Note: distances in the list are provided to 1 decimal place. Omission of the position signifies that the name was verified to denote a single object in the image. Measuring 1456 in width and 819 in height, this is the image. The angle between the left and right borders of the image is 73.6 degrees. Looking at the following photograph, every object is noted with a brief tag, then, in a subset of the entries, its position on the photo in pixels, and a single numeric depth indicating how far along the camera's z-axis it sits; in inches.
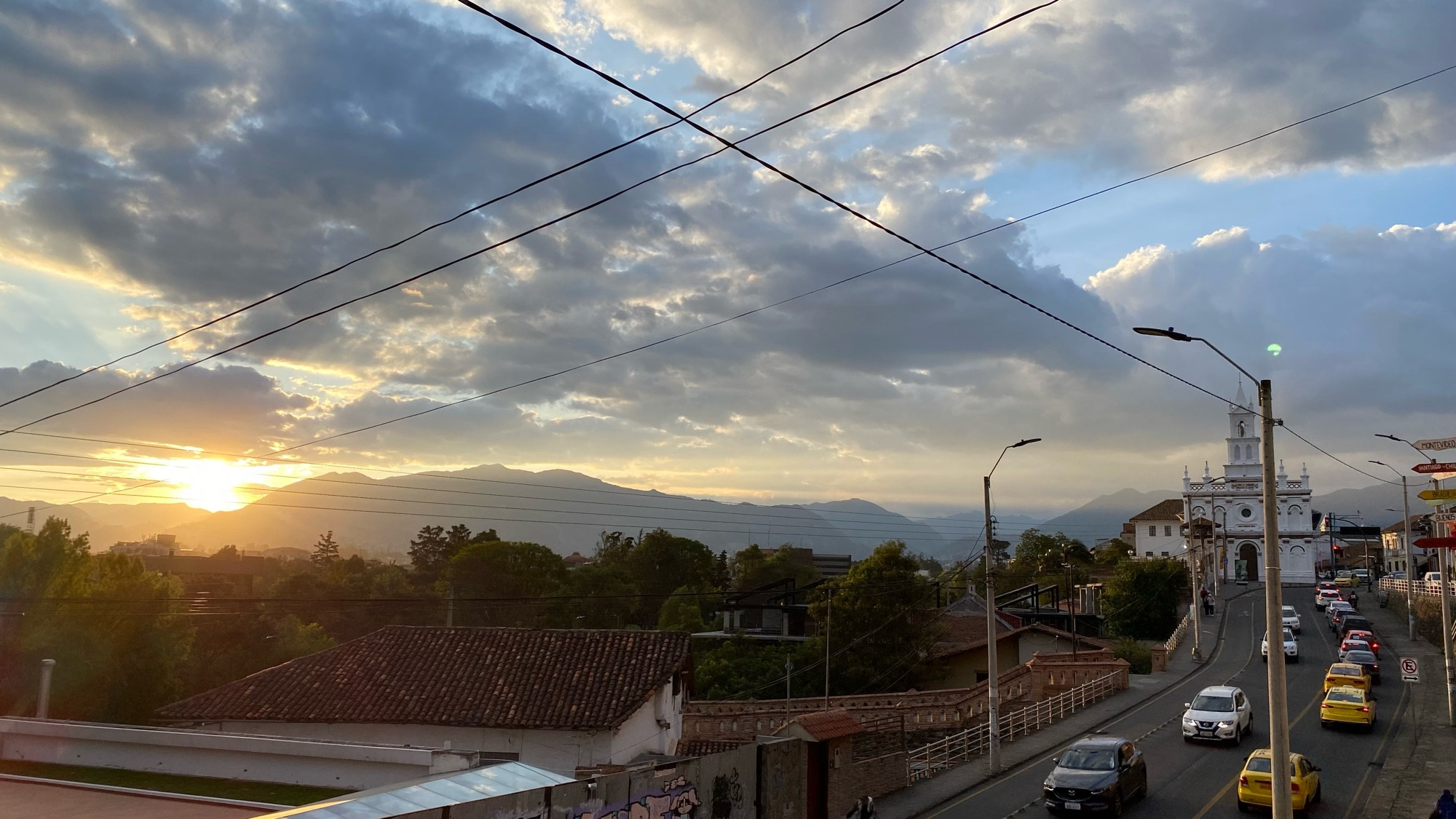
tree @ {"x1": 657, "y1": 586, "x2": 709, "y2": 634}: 3304.6
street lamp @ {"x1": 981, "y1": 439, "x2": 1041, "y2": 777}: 1167.0
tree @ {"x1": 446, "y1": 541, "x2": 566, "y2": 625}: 3484.3
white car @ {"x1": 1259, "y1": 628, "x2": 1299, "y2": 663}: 1948.8
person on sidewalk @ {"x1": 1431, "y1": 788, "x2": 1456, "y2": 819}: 671.8
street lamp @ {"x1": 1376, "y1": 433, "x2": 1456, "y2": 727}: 1322.6
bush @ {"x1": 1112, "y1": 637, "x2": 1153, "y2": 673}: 2079.2
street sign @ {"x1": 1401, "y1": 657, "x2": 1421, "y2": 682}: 1224.8
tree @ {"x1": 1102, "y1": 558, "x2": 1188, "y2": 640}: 2775.6
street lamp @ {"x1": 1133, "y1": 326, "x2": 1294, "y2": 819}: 617.3
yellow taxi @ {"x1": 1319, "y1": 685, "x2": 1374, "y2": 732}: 1277.1
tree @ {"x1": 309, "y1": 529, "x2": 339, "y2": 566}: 5506.9
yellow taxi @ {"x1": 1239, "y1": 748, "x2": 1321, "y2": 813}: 880.3
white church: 4569.4
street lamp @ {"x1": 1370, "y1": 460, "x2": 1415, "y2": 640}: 2355.2
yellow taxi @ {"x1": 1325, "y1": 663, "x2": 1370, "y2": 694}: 1386.6
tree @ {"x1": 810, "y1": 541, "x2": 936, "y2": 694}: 2314.2
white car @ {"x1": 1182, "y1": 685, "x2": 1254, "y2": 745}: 1203.9
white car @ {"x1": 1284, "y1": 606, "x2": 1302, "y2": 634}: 2322.8
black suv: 892.0
